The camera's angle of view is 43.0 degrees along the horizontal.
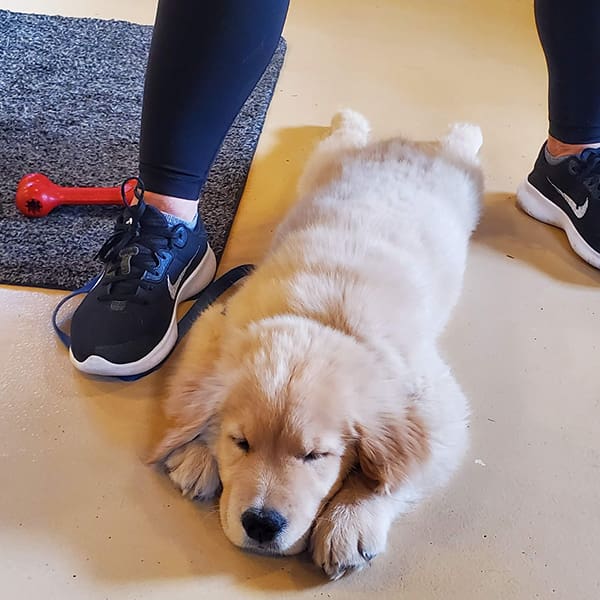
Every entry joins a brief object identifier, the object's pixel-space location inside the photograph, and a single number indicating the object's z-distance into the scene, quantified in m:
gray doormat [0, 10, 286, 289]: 1.46
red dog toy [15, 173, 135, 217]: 1.51
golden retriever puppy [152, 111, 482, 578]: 0.94
